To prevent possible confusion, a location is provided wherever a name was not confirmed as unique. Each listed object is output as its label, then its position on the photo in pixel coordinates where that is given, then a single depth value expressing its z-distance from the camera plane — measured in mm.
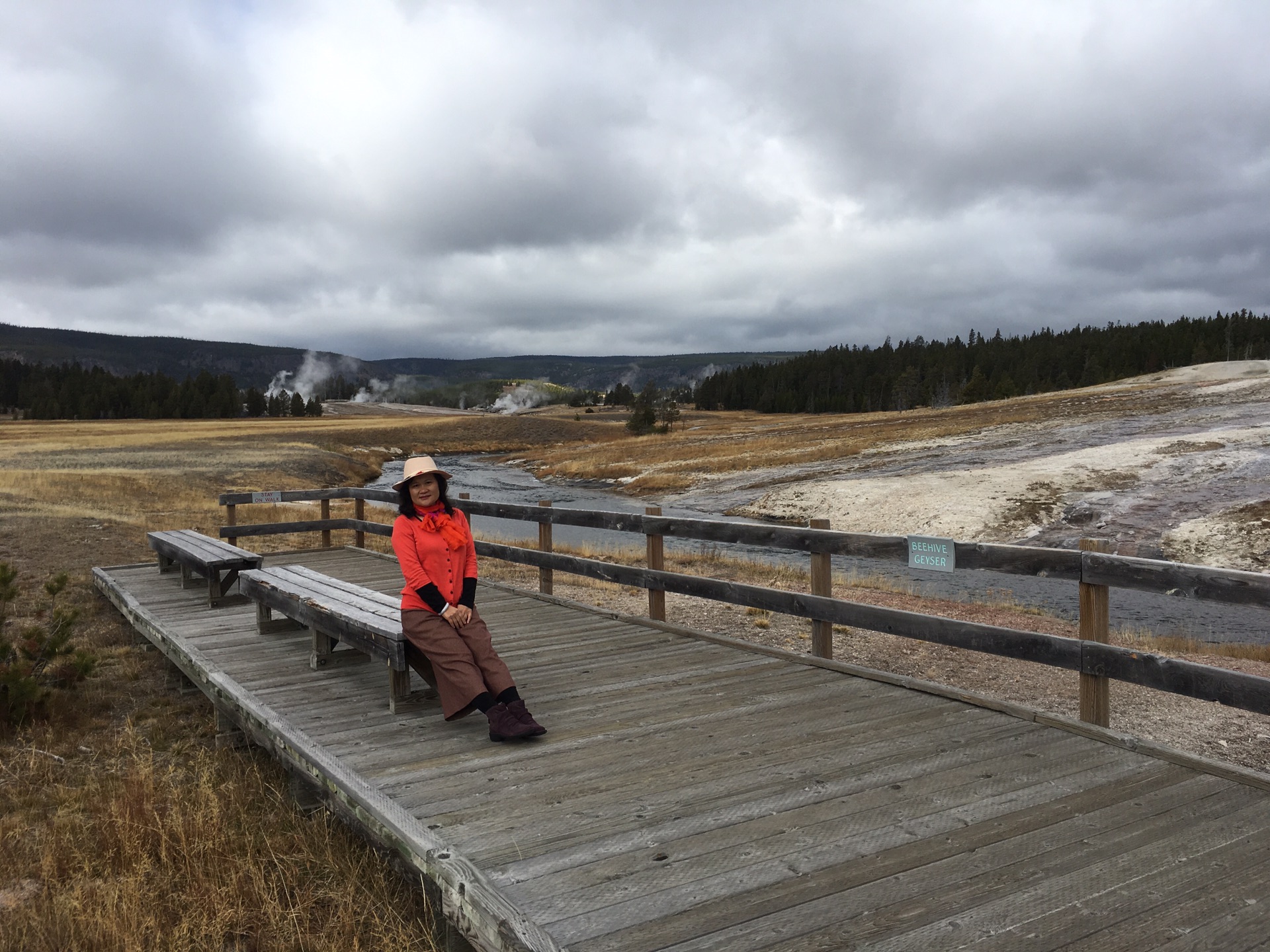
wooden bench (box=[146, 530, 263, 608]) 8906
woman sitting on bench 5062
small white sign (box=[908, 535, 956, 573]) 5486
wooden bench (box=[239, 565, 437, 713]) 5504
